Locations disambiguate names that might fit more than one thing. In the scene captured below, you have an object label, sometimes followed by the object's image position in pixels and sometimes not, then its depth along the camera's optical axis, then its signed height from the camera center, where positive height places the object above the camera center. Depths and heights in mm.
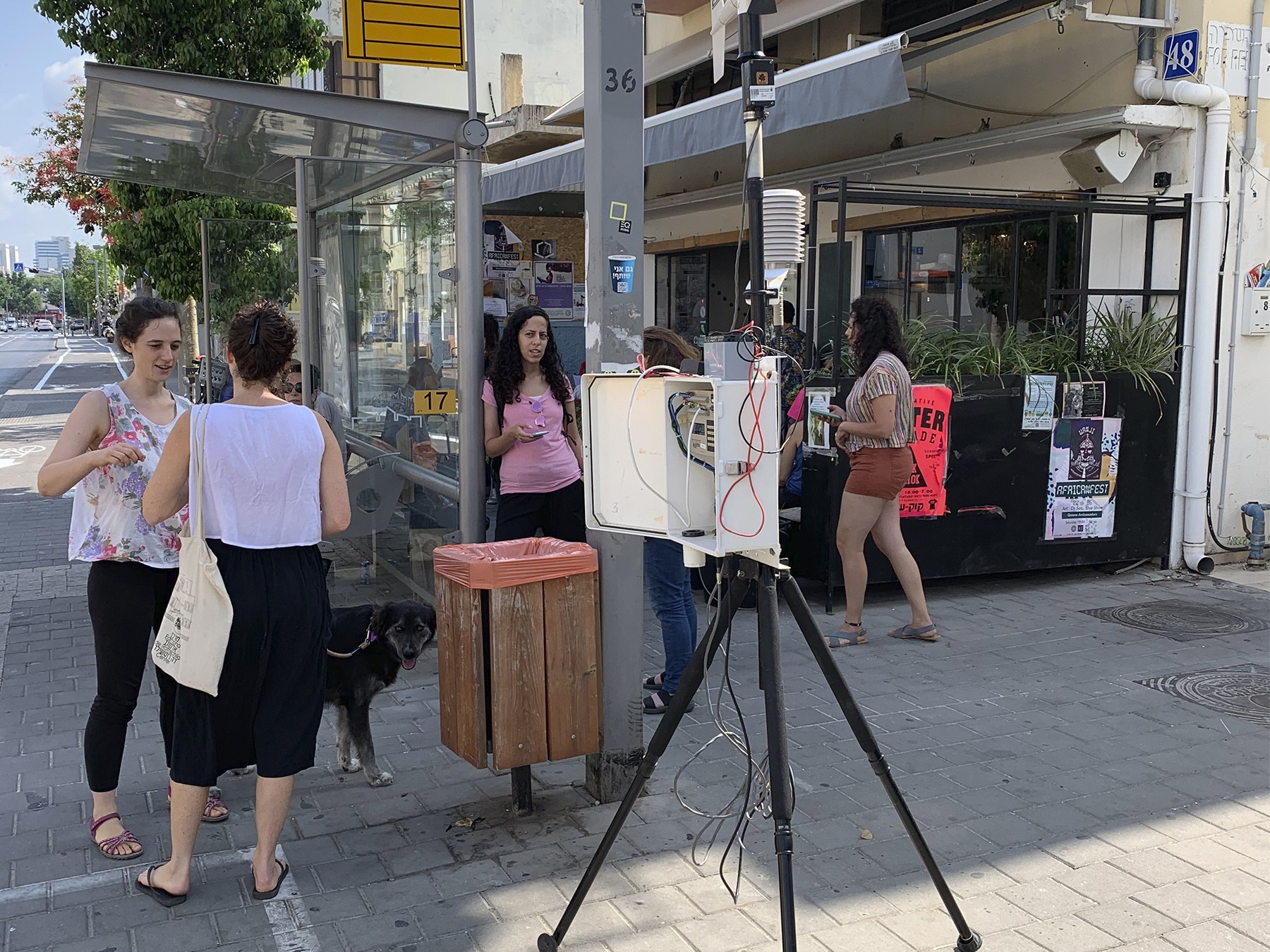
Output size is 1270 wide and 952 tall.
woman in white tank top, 3311 -717
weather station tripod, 2746 -975
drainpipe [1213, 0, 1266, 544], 7488 +1117
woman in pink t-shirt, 5352 -444
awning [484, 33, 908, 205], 6391 +1452
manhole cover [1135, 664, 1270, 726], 5242 -1672
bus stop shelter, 5332 +698
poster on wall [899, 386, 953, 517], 6977 -672
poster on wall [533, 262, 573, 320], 10797 +516
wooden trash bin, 3773 -1065
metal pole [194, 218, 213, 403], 8875 +467
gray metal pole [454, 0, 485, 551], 5297 +23
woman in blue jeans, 5031 -1081
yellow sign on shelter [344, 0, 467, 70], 5711 +1566
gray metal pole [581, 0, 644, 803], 3945 +278
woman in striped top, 6047 -612
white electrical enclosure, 2762 -300
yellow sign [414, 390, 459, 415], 6055 -333
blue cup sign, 4008 +247
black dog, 4297 -1201
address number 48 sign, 7227 +1869
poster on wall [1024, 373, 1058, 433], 7254 -363
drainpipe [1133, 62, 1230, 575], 7230 +387
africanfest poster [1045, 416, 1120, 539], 7438 -883
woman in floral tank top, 3738 -683
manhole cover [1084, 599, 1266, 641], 6484 -1630
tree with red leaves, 17422 +2746
